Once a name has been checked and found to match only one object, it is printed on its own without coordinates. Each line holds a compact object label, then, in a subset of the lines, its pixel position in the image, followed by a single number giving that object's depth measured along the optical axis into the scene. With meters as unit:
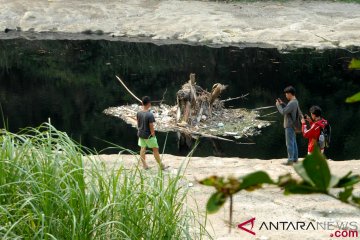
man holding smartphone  26.69
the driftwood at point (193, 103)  38.20
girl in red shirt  26.28
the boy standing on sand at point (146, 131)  26.66
